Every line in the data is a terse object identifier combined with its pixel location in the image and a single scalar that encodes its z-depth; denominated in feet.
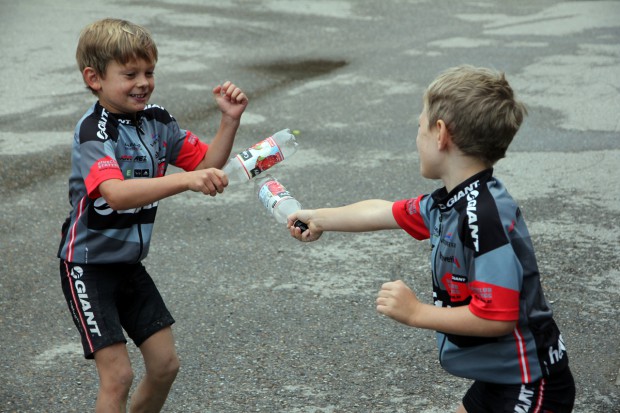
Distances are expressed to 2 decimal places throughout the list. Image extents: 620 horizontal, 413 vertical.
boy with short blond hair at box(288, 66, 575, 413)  17.79
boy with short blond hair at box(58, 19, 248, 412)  22.78
